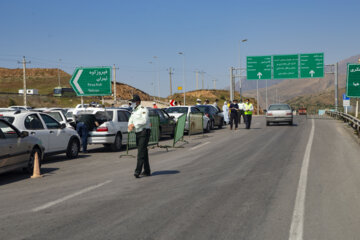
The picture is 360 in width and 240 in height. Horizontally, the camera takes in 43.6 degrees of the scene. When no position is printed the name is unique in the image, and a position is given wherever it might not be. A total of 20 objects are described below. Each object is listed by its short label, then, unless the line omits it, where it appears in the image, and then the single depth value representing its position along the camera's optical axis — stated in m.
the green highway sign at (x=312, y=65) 46.03
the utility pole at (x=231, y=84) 51.00
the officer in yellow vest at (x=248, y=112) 28.20
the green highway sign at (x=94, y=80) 27.03
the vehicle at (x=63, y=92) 88.69
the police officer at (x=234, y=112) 26.55
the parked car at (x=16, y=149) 10.14
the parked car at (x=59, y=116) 16.67
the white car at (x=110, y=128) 16.39
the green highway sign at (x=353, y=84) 25.33
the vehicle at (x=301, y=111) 82.31
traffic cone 10.94
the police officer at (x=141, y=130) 10.07
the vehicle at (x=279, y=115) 31.53
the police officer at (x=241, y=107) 31.05
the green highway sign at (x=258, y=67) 47.53
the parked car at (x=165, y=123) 21.58
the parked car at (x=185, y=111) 25.78
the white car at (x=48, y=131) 12.95
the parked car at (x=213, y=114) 28.60
